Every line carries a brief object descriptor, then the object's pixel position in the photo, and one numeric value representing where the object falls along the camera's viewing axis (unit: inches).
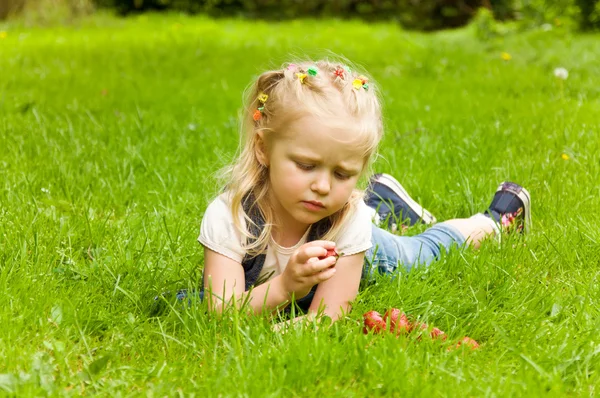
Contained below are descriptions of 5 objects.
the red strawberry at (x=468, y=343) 88.2
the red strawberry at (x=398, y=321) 89.4
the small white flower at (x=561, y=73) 213.8
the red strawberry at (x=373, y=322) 90.9
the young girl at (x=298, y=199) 92.3
